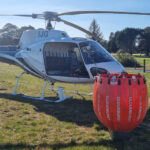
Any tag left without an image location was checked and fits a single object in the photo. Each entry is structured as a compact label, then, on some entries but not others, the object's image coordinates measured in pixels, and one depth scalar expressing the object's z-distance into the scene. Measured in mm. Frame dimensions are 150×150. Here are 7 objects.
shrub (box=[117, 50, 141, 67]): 26328
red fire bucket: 3352
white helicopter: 6734
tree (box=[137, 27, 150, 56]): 65625
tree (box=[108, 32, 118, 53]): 72562
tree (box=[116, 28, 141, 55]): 71750
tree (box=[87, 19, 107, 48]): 82125
